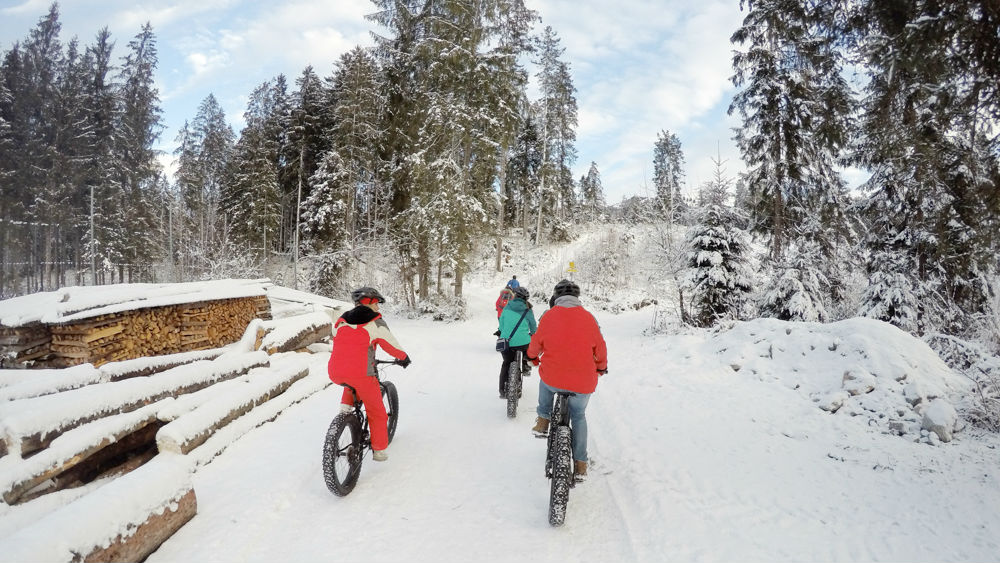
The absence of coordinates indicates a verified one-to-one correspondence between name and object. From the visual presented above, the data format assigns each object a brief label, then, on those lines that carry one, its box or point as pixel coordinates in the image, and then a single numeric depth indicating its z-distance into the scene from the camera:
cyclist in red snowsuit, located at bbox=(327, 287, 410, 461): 4.46
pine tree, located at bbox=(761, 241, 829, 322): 12.72
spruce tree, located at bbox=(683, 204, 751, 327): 12.95
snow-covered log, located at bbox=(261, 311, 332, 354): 9.75
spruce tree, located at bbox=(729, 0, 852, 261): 14.75
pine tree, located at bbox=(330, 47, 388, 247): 23.94
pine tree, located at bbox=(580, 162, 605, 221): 51.37
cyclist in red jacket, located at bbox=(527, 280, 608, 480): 4.18
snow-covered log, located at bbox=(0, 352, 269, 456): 4.27
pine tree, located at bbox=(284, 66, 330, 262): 29.42
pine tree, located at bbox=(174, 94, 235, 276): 39.19
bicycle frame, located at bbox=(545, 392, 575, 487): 4.12
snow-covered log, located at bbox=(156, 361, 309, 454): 4.68
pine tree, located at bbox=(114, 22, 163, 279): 30.61
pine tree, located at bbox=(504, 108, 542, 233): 38.09
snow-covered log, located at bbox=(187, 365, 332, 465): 5.13
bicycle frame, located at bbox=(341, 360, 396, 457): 4.55
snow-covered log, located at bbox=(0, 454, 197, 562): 2.62
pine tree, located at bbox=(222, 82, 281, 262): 27.72
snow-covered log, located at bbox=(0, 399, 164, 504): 3.88
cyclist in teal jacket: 7.31
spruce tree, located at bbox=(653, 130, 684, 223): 52.38
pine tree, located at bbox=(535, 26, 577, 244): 36.50
